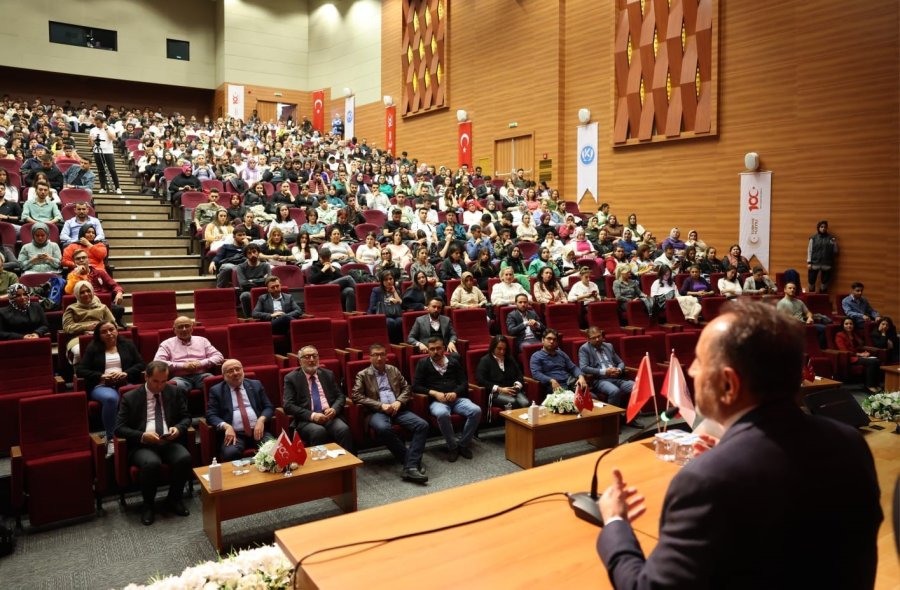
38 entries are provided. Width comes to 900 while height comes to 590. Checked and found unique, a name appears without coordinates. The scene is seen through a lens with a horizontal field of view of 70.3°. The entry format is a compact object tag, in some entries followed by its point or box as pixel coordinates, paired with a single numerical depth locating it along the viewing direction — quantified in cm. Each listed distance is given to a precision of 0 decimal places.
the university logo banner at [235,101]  1808
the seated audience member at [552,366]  504
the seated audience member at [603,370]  509
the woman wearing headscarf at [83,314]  443
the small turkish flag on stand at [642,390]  240
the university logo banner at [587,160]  1129
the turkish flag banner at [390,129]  1631
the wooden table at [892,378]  534
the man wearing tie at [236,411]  378
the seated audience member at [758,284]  762
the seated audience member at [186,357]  427
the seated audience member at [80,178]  775
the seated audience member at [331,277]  603
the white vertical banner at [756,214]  891
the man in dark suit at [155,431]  338
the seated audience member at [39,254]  542
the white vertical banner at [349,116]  1783
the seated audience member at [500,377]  484
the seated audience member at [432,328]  527
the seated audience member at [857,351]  631
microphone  138
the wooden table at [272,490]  306
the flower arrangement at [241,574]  170
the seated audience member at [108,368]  391
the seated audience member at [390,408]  403
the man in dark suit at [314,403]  399
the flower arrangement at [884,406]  391
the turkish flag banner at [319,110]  1908
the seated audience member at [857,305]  722
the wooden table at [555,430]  415
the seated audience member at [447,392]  438
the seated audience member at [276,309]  523
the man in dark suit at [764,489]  80
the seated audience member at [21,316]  439
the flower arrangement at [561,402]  434
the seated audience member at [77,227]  596
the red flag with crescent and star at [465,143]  1386
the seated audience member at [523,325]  564
